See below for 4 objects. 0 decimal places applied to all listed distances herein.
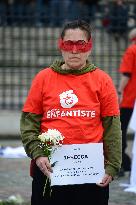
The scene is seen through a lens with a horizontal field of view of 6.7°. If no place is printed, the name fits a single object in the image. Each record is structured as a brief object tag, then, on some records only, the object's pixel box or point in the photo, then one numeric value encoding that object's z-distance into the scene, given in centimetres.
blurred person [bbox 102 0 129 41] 1923
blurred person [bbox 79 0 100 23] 1919
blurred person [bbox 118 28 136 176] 1316
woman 702
